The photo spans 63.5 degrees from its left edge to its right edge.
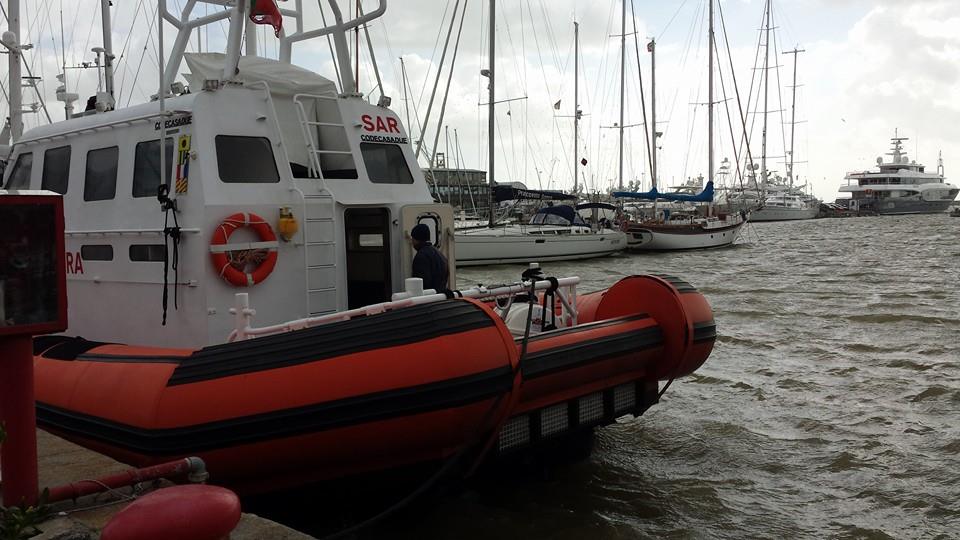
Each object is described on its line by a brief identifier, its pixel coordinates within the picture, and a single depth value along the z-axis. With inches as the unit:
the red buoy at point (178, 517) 97.1
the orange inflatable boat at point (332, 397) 152.9
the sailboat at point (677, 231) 1166.3
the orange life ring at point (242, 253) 203.9
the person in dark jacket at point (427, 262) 222.7
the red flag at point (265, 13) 242.4
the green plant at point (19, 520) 78.1
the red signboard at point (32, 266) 103.4
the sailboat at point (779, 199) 2359.3
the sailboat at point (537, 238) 958.4
